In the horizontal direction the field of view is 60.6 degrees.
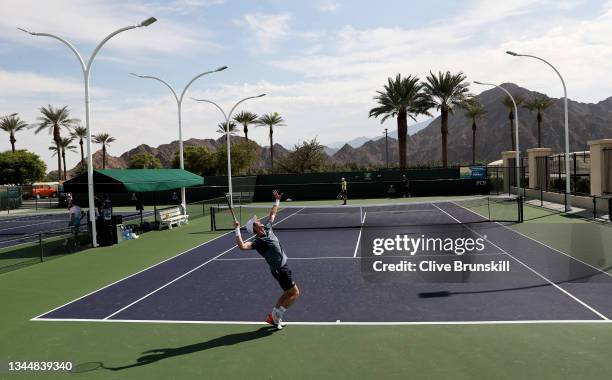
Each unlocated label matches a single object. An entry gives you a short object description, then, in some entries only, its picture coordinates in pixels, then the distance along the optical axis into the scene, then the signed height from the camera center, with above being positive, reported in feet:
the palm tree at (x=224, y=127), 252.42 +28.73
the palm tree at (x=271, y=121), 253.24 +30.45
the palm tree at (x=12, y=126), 273.95 +34.72
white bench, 92.07 -5.55
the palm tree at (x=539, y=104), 257.14 +34.70
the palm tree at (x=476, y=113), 256.01 +31.86
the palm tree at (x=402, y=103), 179.01 +26.34
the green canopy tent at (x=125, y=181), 77.97 +1.07
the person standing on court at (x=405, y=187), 148.05 -2.36
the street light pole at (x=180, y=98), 99.55 +17.03
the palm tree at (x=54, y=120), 249.55 +33.85
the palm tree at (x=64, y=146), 293.80 +25.06
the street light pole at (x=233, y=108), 119.75 +18.34
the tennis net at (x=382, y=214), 88.48 -6.82
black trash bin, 73.82 -6.08
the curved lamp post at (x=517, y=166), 120.24 +2.13
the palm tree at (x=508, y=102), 265.30 +37.49
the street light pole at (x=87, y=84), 67.21 +14.29
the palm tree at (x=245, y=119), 251.60 +31.61
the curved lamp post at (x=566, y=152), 92.38 +3.70
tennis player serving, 31.94 -4.80
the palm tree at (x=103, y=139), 316.21 +30.42
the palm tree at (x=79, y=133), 287.67 +31.70
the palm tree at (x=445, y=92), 180.54 +29.79
